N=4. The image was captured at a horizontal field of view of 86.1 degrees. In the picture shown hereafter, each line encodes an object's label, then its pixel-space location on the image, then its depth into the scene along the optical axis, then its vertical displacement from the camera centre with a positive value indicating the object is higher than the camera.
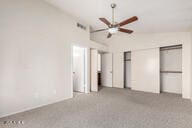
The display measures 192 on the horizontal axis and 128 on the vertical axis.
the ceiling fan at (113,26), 2.64 +0.97
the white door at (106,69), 6.08 -0.39
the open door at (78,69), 4.76 -0.28
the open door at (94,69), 4.88 -0.28
